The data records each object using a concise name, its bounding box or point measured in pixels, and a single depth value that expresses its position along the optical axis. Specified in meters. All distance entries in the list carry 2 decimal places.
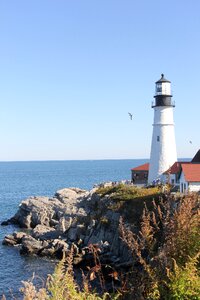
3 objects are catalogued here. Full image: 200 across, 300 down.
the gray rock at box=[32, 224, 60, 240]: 39.16
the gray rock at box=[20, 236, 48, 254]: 34.84
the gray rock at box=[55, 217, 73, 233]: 39.44
